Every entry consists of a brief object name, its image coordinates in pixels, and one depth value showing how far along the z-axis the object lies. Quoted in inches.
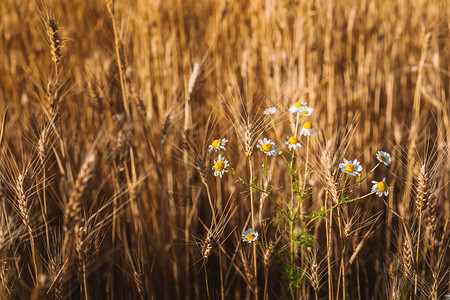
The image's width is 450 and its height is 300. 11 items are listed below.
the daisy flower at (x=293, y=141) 42.4
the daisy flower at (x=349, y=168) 39.9
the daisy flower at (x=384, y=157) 42.6
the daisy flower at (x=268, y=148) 42.8
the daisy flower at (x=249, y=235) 42.5
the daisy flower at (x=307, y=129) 44.0
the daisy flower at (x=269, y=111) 42.6
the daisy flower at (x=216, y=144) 43.9
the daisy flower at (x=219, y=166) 43.1
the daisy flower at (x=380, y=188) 41.9
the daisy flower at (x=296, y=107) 43.7
